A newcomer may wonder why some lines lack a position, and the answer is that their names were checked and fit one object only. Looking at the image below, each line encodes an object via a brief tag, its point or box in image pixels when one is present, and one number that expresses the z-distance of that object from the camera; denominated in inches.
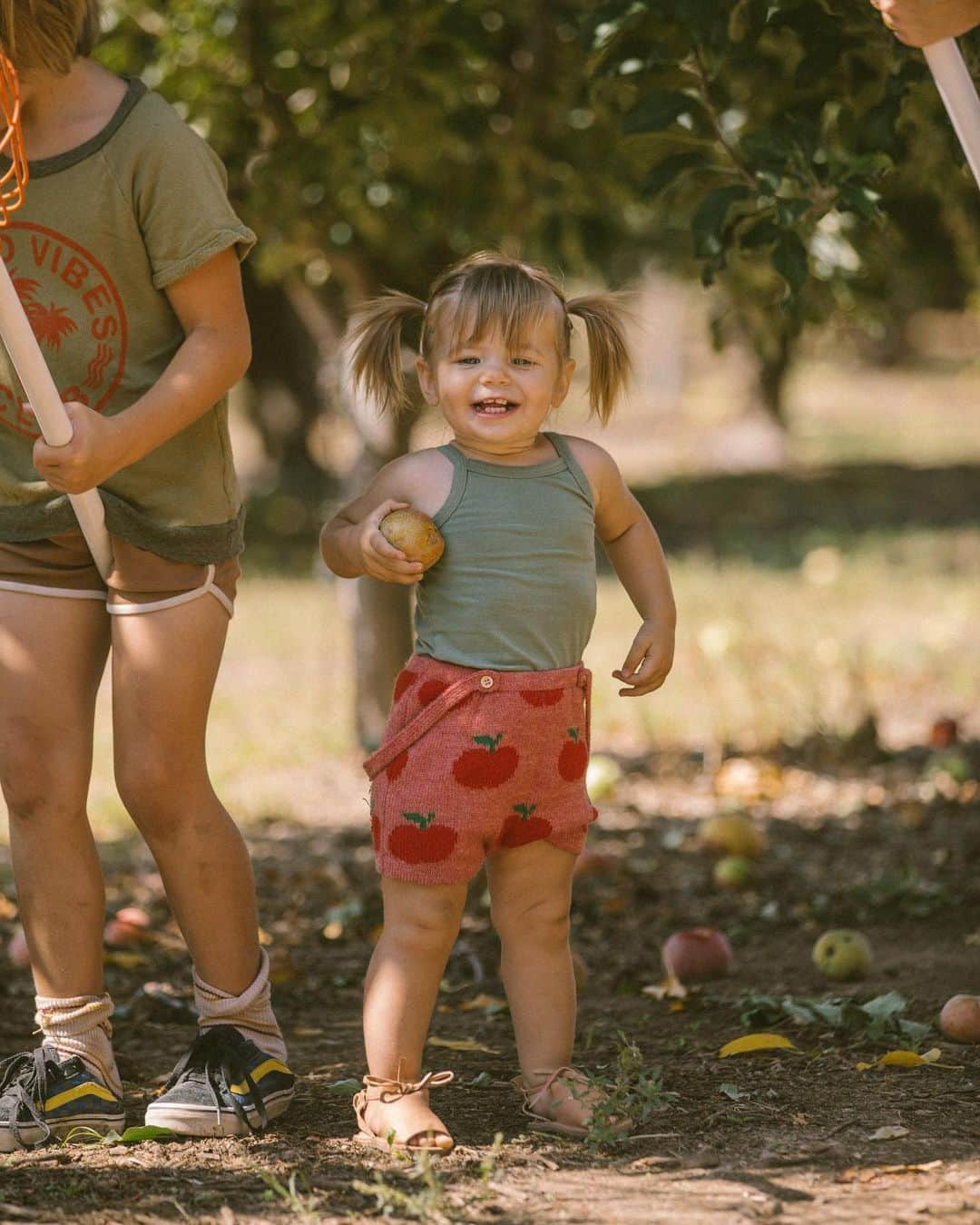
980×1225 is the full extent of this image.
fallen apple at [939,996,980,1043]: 238.8
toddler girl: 199.9
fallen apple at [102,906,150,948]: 325.1
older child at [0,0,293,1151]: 197.9
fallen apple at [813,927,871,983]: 283.7
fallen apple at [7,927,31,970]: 306.8
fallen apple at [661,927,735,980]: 288.2
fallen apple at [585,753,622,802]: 451.5
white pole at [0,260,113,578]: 180.2
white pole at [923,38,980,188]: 195.3
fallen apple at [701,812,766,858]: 387.9
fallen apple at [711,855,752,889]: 362.9
